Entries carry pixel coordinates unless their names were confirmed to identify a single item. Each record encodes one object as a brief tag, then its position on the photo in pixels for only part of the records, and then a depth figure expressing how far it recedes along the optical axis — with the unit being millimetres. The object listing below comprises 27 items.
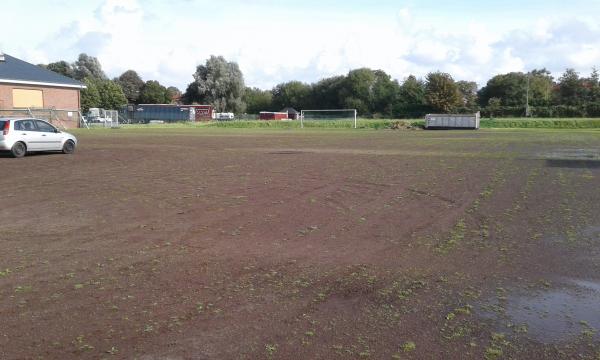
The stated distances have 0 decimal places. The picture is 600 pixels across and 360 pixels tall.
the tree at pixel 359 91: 112750
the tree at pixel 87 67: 120750
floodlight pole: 87362
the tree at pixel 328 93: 119856
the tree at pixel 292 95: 126438
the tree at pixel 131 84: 131500
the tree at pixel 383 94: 107812
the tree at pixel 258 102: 132625
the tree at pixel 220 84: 109625
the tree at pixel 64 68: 121375
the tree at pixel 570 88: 92906
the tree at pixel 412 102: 97838
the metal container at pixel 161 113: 97438
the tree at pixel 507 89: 98750
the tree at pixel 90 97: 99125
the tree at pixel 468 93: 99438
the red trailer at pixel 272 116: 108688
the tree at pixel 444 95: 94312
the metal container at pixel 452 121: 66375
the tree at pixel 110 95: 104562
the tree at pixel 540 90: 94338
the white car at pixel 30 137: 21203
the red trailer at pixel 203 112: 98288
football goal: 77500
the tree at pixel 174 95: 139162
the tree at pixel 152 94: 128875
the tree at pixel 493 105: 89825
